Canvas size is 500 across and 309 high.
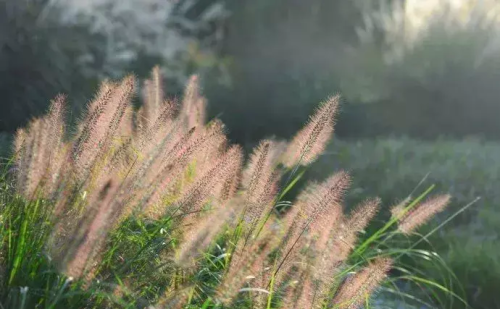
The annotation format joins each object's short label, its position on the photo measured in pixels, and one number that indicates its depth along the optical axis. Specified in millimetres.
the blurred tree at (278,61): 18203
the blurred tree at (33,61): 13625
